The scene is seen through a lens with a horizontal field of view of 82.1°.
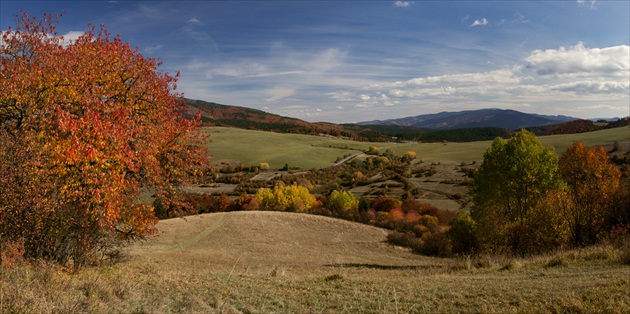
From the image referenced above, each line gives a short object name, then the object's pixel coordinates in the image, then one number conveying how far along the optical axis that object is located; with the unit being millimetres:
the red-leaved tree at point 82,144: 12021
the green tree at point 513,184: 33531
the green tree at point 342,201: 63241
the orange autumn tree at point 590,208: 31641
